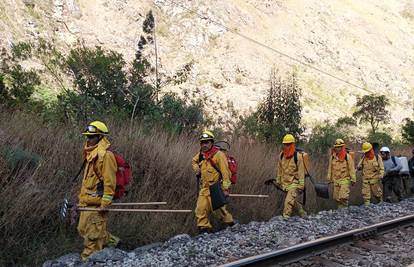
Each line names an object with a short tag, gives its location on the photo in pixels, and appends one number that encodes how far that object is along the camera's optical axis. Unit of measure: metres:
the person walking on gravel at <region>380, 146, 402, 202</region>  12.93
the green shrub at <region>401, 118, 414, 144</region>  25.36
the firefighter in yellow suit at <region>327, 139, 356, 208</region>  10.73
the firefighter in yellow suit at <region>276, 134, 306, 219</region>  9.07
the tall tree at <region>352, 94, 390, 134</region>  28.11
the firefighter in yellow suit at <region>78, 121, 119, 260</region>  5.77
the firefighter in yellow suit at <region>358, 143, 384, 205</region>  11.84
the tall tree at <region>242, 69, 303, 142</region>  15.73
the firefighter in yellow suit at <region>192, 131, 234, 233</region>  7.62
